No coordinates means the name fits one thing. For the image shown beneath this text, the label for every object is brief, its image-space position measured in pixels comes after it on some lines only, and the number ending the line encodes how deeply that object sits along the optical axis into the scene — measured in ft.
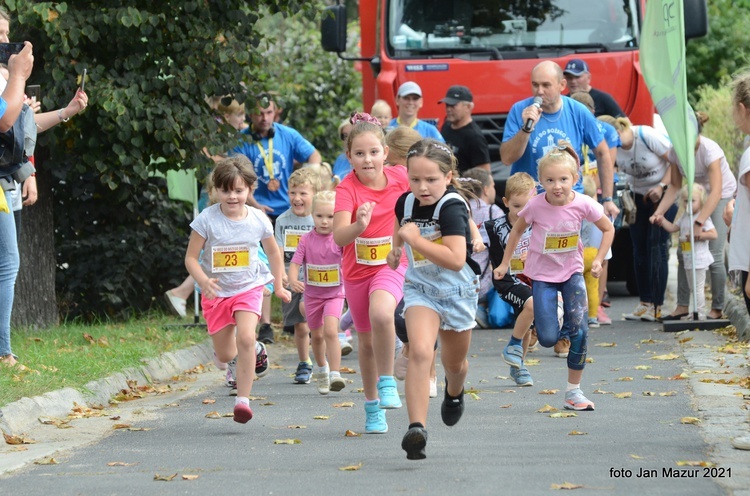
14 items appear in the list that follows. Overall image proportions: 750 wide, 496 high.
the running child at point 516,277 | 61.00
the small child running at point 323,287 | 61.00
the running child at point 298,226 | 67.41
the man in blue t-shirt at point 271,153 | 84.07
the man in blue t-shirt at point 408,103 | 84.84
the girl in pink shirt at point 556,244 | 55.88
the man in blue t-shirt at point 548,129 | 72.23
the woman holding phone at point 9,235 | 59.88
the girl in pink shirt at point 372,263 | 48.16
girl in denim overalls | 42.45
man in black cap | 86.38
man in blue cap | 87.40
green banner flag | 77.36
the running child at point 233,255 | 53.67
